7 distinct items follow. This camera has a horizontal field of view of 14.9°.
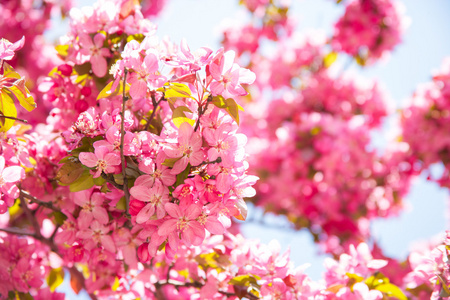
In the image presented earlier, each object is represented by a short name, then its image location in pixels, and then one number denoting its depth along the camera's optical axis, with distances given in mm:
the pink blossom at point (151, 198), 1501
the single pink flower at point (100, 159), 1502
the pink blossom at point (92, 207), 1586
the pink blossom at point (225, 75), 1513
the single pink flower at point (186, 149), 1500
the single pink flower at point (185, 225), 1504
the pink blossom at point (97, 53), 1635
